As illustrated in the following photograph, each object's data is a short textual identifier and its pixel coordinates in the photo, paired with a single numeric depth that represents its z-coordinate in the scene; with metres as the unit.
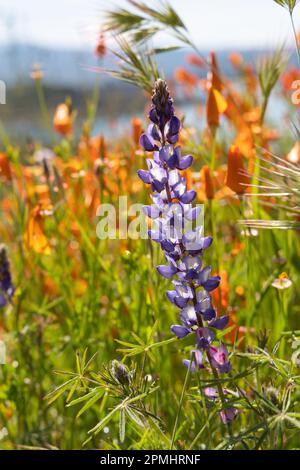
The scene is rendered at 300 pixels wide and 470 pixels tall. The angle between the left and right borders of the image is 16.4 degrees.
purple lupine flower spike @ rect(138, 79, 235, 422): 0.51
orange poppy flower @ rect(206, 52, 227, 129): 0.71
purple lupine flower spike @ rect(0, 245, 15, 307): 0.68
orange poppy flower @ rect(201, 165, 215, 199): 0.66
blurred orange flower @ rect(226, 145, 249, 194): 0.63
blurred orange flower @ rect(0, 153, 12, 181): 0.78
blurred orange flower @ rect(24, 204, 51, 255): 0.73
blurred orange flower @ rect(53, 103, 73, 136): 0.88
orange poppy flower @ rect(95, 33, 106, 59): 0.90
